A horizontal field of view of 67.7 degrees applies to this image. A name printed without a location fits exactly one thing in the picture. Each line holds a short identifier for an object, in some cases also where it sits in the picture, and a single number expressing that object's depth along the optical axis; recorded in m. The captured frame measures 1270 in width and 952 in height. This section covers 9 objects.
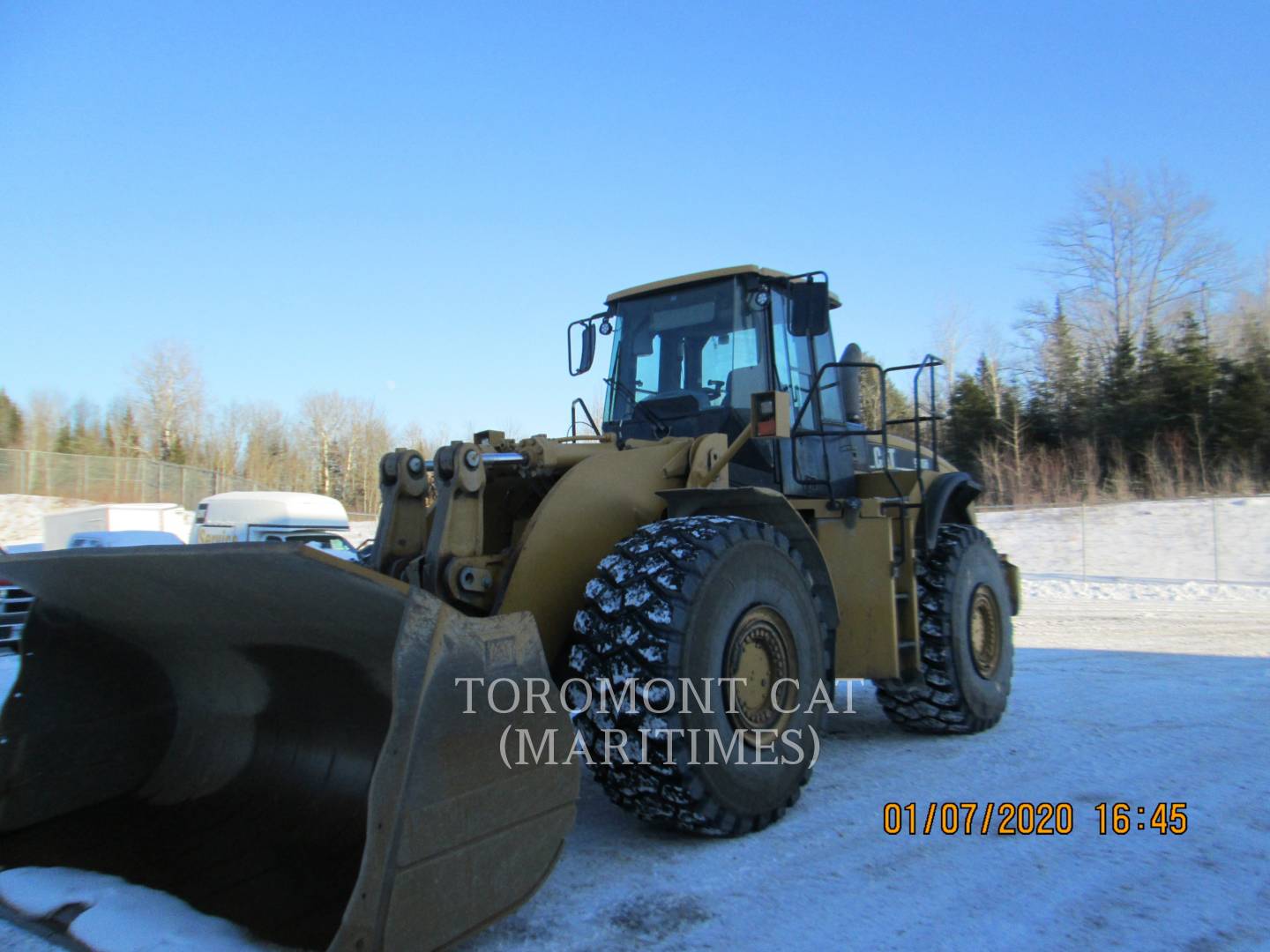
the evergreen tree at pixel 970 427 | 33.22
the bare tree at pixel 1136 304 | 36.16
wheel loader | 2.79
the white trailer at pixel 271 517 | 16.09
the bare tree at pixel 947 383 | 35.62
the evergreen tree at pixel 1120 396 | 29.59
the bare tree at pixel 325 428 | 49.22
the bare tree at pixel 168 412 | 47.25
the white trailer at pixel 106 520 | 18.72
